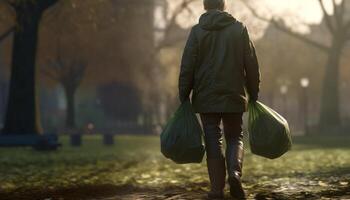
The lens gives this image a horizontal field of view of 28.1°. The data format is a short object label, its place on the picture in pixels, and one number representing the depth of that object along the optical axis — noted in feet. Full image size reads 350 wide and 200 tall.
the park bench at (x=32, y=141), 58.90
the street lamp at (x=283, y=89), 176.20
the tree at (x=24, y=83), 62.75
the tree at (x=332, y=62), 114.21
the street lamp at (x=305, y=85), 126.51
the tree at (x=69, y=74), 131.54
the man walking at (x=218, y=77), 19.36
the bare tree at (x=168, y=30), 125.96
